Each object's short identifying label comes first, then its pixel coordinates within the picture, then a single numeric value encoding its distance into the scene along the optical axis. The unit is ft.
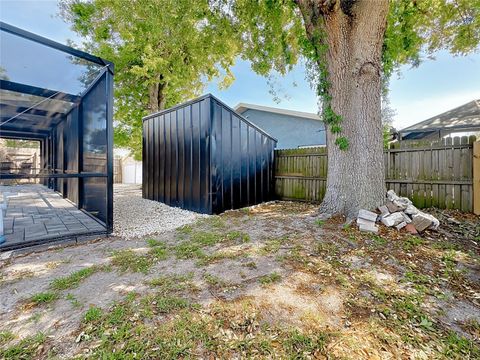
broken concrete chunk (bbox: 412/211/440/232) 10.75
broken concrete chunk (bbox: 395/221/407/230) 10.98
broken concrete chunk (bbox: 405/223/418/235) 10.68
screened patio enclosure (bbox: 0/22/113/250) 10.16
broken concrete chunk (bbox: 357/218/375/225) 11.06
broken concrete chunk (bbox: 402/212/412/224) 11.09
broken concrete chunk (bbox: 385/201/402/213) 11.83
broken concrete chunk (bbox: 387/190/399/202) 12.68
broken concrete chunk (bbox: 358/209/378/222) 11.22
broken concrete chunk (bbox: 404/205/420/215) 11.52
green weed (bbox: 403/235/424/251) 9.15
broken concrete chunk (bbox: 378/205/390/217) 11.83
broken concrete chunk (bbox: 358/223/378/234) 10.75
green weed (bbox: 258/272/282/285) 6.71
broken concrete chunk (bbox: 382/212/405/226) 11.16
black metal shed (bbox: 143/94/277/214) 16.46
